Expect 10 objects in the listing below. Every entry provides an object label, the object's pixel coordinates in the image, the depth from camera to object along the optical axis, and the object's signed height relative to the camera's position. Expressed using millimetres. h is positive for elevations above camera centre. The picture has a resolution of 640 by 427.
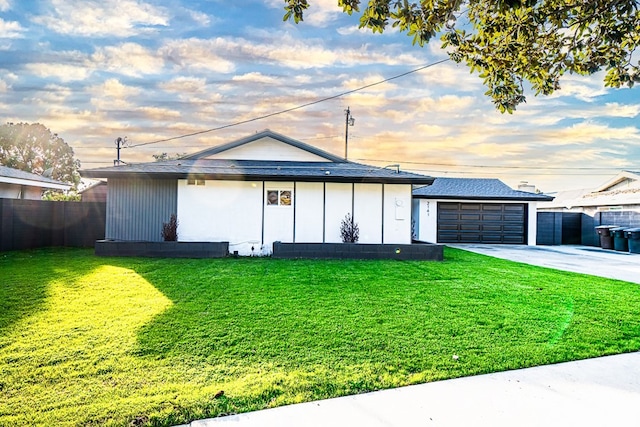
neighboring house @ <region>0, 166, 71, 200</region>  14961 +1400
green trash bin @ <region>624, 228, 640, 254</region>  14109 -696
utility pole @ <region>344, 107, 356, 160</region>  28453 +7655
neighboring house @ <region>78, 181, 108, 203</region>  23566 +1597
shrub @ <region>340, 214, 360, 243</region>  11259 -370
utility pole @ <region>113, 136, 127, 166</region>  29453 +6130
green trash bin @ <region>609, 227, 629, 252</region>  14984 -801
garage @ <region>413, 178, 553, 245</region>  17188 +75
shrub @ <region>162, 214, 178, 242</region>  10828 -414
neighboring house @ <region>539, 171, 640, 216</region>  17281 +1290
